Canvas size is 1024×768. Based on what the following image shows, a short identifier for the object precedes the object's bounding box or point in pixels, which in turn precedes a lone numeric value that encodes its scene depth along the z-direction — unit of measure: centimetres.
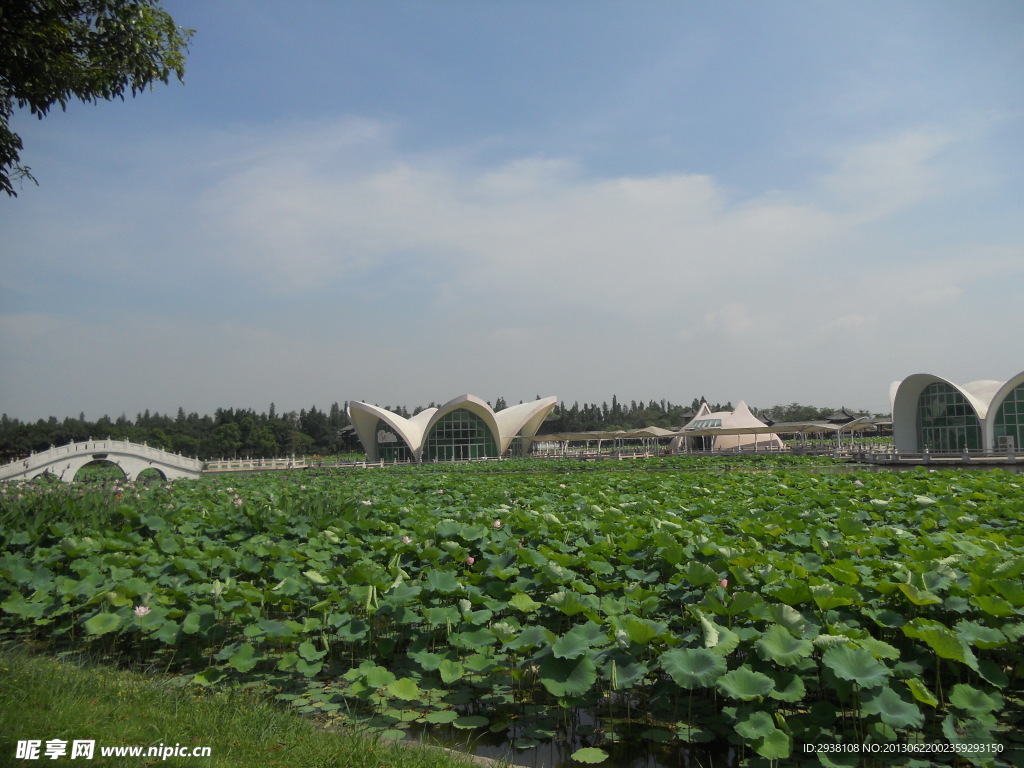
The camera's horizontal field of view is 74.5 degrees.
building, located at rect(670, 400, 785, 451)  4394
